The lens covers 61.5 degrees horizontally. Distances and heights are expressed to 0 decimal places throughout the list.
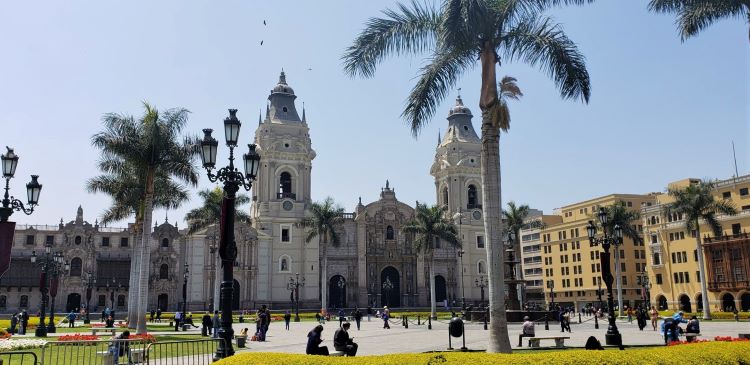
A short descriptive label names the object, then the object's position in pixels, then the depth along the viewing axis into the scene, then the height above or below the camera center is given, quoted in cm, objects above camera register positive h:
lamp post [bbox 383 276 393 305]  7675 +103
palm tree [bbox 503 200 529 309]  6562 +815
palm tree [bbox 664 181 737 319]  5203 +699
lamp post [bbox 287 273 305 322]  7027 +168
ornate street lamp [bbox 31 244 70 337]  3159 +106
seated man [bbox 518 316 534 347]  2431 -134
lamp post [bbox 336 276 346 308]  7519 +134
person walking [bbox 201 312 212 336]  3091 -118
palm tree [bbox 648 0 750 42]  2052 +916
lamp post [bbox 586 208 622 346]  2267 +66
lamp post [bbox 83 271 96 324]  6581 +235
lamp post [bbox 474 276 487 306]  8000 +165
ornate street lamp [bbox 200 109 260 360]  1415 +274
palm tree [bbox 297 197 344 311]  6394 +773
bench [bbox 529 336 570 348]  2240 -165
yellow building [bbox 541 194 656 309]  8469 +473
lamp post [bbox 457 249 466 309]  7819 +280
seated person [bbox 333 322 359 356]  1613 -116
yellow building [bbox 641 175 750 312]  6153 +359
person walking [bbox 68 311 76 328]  4401 -125
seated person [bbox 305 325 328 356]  1565 -114
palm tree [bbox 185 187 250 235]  5441 +755
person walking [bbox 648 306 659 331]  3538 -136
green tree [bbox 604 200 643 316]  6059 +692
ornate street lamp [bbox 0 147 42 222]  1761 +343
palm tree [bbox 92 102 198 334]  3269 +788
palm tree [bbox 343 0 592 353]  1661 +682
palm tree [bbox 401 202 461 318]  6103 +653
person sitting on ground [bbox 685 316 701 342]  2325 -130
